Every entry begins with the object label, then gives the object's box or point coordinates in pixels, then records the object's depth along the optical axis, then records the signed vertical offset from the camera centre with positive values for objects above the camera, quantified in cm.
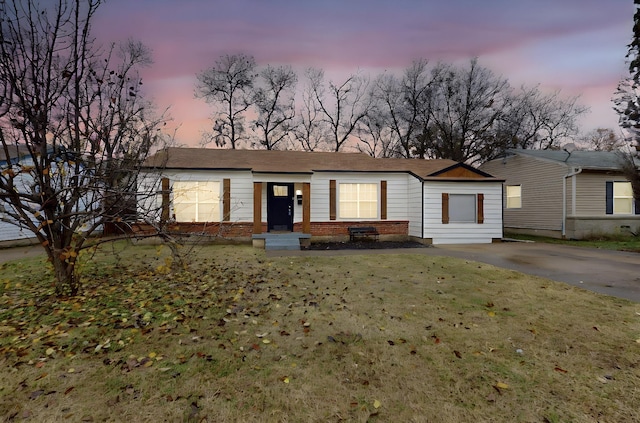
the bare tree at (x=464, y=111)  2809 +980
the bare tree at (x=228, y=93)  2744 +1125
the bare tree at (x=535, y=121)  2795 +900
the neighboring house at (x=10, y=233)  1237 -81
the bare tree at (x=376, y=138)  3064 +787
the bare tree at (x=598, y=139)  3186 +797
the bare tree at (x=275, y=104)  2877 +1056
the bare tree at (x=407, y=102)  2973 +1123
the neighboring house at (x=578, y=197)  1488 +82
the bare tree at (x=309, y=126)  2967 +875
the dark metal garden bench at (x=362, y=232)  1344 -86
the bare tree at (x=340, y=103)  2956 +1101
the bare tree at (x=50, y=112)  454 +167
